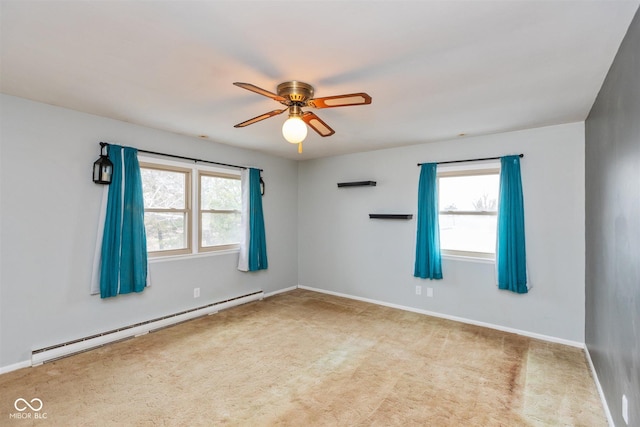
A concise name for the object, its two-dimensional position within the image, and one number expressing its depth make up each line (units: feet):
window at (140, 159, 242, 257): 13.01
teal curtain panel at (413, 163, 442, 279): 14.25
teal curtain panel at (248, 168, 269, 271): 16.21
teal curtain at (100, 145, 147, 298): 11.07
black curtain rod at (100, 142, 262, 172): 11.41
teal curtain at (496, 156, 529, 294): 12.16
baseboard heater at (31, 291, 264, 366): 9.80
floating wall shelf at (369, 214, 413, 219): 15.24
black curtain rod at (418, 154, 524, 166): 12.94
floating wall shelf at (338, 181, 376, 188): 16.44
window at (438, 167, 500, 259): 13.41
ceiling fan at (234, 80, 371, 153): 7.14
